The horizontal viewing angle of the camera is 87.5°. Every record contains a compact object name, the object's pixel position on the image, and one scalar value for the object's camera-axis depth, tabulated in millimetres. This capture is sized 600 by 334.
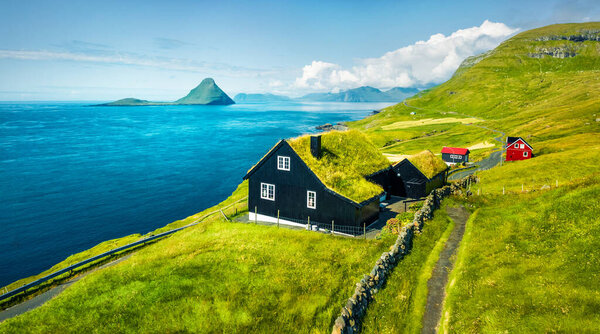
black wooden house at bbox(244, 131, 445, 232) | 32250
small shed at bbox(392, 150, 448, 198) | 44344
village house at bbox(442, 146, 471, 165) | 85250
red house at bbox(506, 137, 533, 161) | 71938
